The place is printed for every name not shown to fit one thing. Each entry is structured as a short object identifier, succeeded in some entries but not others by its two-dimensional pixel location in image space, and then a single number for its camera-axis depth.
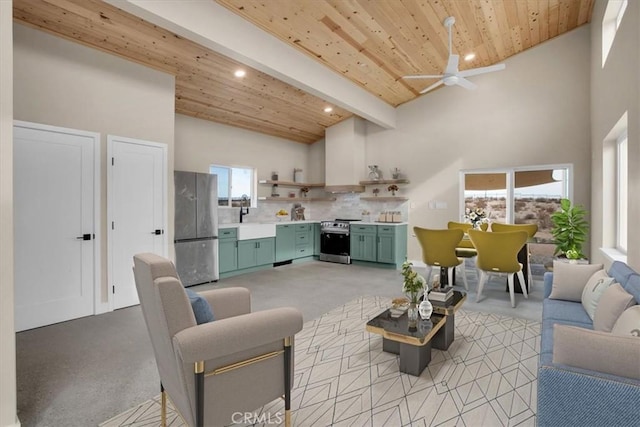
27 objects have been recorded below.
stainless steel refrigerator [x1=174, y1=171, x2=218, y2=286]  4.82
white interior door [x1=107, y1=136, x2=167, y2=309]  3.89
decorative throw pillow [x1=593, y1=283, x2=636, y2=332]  1.87
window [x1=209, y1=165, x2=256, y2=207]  6.36
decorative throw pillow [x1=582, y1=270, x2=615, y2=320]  2.35
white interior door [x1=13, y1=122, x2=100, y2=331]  3.26
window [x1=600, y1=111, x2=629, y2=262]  3.80
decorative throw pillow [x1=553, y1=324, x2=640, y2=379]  1.28
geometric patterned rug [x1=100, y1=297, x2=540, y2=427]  1.96
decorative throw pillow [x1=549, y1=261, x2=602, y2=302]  2.79
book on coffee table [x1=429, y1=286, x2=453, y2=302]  2.89
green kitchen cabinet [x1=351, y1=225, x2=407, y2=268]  6.51
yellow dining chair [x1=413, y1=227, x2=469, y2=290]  4.45
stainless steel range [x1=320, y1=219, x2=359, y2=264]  7.07
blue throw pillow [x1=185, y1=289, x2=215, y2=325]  1.71
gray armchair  1.49
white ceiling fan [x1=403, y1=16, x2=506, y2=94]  4.12
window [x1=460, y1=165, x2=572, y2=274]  5.66
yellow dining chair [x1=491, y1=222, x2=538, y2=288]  4.96
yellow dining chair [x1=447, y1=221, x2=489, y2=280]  4.82
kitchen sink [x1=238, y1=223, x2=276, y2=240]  5.87
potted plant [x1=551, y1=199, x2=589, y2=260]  4.46
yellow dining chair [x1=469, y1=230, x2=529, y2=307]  3.96
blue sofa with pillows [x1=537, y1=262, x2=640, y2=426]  1.23
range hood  7.19
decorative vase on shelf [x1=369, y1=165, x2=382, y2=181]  7.17
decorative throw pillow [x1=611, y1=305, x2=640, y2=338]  1.48
